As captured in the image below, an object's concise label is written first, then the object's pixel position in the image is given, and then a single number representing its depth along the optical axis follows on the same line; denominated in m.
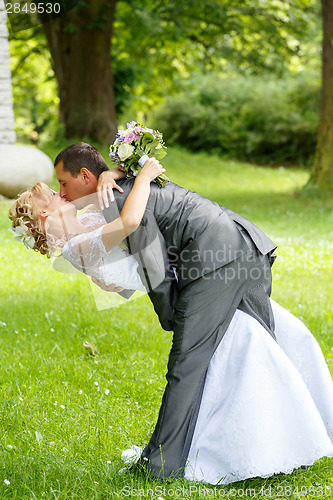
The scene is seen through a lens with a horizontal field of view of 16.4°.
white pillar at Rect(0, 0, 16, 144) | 18.16
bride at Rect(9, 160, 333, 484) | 5.03
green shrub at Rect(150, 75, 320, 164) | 37.68
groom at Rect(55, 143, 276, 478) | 5.07
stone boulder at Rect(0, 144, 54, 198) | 17.23
